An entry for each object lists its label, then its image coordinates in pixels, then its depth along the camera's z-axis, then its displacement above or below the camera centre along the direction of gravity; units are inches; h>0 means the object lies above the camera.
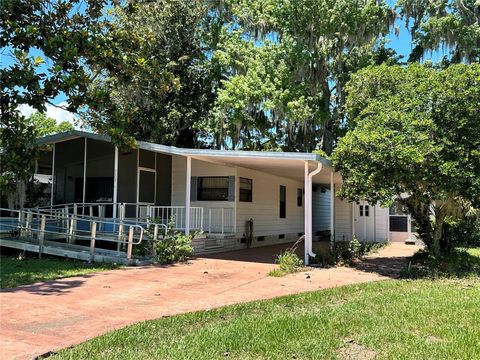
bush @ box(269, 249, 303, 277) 402.0 -49.7
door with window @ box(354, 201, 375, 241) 818.8 -17.4
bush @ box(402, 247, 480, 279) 400.8 -49.9
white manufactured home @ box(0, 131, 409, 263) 522.3 +33.0
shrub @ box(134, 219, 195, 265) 458.9 -38.0
